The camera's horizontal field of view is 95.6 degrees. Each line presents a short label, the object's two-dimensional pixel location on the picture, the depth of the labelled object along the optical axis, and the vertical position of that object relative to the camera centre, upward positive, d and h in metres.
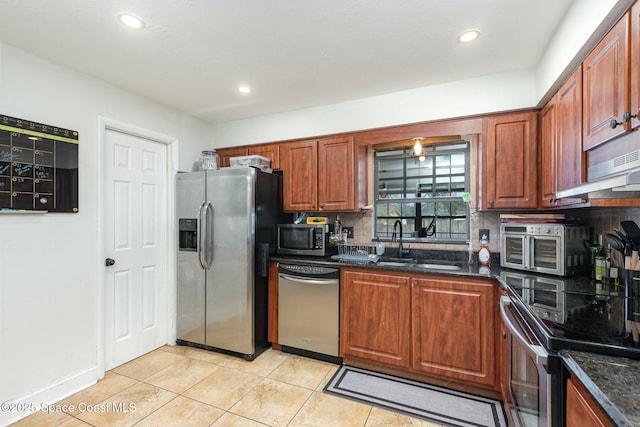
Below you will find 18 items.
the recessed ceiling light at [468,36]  1.86 +1.16
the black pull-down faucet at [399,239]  2.94 -0.27
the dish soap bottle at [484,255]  2.58 -0.37
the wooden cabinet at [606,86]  1.29 +0.63
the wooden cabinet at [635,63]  1.19 +0.63
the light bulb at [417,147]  3.03 +0.70
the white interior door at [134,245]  2.61 -0.31
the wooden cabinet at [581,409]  0.77 -0.57
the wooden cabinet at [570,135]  1.68 +0.49
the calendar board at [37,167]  1.92 +0.33
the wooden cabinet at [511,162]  2.31 +0.43
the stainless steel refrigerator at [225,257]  2.80 -0.44
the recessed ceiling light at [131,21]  1.70 +1.15
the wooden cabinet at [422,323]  2.16 -0.89
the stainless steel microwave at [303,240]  2.97 -0.28
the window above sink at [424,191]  2.94 +0.24
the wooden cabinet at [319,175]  2.97 +0.41
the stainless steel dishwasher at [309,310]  2.67 -0.92
